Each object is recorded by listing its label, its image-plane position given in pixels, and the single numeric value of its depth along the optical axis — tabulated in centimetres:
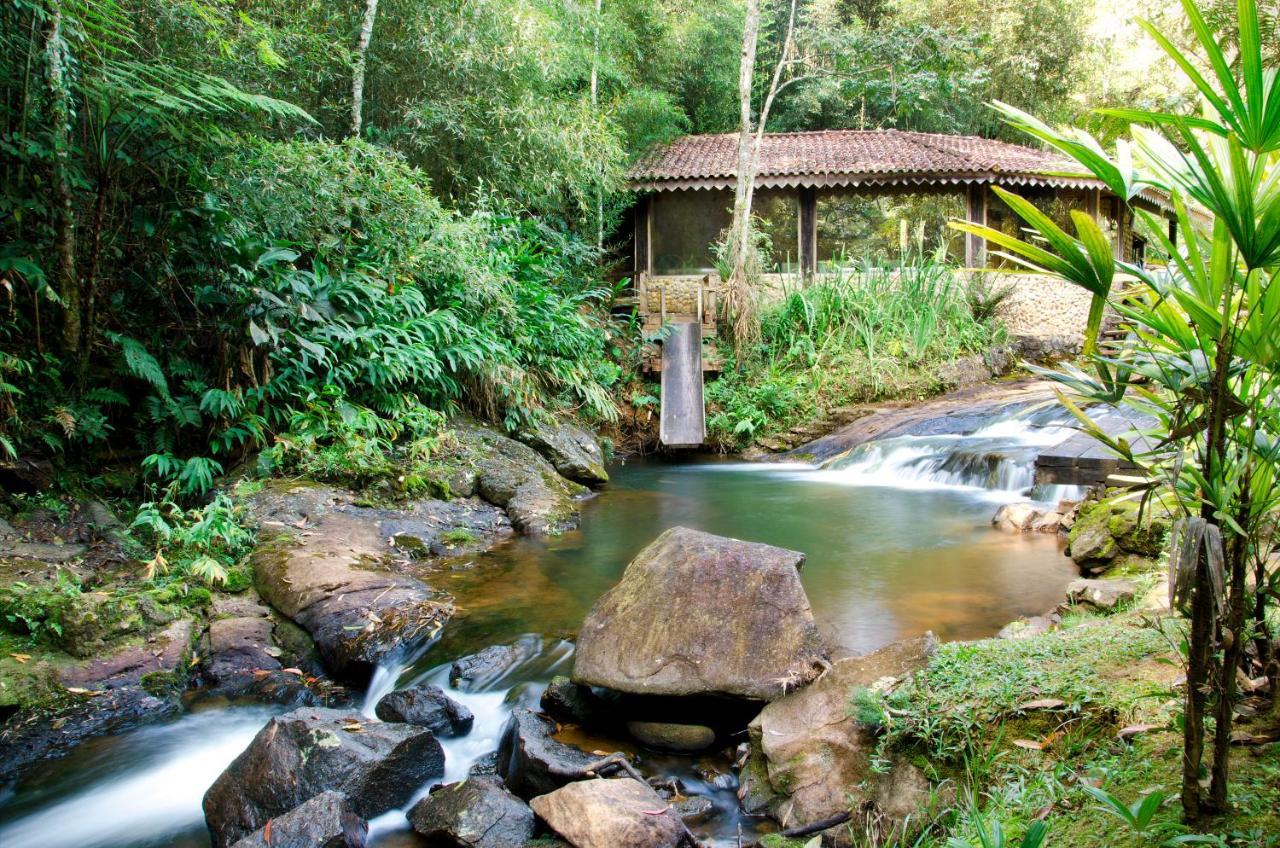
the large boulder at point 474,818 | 304
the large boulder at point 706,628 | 358
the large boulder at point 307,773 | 320
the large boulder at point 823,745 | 292
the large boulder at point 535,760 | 330
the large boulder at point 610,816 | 283
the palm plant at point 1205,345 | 160
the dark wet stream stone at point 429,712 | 401
